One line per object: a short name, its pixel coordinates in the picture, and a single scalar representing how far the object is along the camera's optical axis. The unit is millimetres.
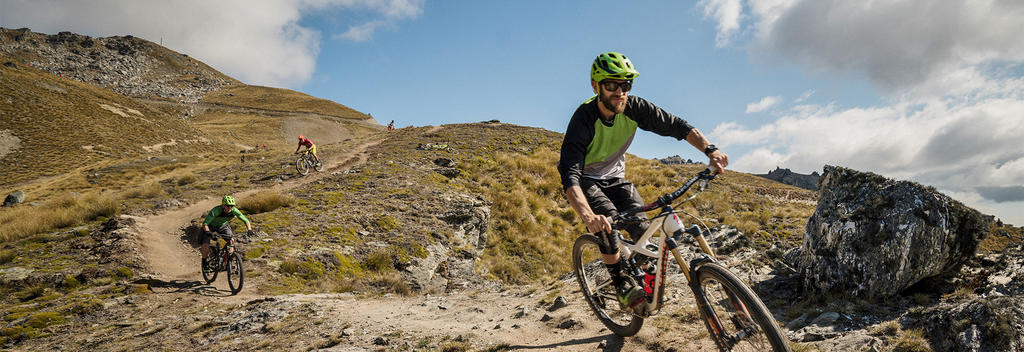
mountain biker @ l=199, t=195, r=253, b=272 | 11395
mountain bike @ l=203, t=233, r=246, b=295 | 10133
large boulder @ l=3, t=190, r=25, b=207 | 22188
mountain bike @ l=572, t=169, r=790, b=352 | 3100
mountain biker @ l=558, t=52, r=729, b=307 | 4172
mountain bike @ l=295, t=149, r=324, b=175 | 23219
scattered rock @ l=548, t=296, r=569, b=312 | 6605
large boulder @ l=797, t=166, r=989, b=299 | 4715
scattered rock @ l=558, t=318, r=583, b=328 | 5688
